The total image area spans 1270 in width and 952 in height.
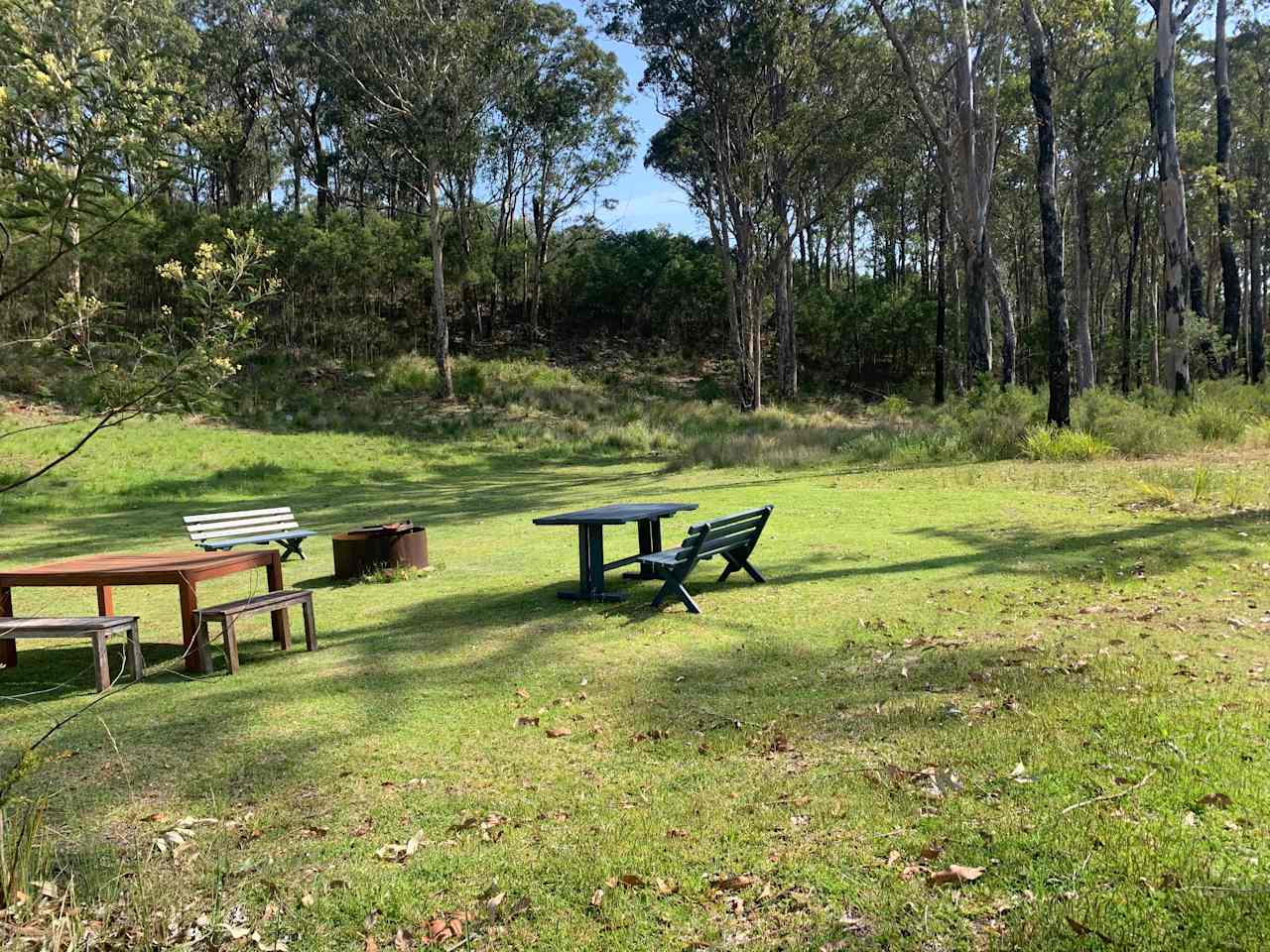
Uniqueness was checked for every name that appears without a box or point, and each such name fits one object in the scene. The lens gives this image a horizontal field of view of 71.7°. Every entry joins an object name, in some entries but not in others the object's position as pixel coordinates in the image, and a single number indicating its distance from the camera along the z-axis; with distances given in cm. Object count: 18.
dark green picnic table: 777
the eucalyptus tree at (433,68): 3222
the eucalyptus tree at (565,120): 4209
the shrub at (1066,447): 1551
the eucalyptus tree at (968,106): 2277
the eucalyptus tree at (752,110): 2933
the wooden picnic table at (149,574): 614
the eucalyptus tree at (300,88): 3712
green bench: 712
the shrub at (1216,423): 1609
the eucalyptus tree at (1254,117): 3372
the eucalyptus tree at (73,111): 247
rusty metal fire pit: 960
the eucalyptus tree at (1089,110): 3062
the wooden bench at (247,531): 1006
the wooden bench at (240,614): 595
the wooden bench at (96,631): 541
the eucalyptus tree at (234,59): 4028
